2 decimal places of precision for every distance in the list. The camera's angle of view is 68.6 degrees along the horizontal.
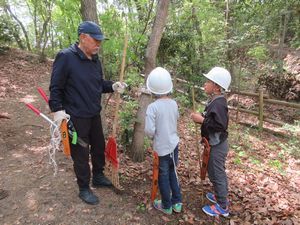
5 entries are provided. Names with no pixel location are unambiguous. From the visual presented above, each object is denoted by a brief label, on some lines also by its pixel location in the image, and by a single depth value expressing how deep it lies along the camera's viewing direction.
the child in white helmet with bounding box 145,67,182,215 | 2.43
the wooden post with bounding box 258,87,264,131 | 7.07
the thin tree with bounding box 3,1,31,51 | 11.60
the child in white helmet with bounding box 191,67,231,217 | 2.51
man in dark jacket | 2.33
